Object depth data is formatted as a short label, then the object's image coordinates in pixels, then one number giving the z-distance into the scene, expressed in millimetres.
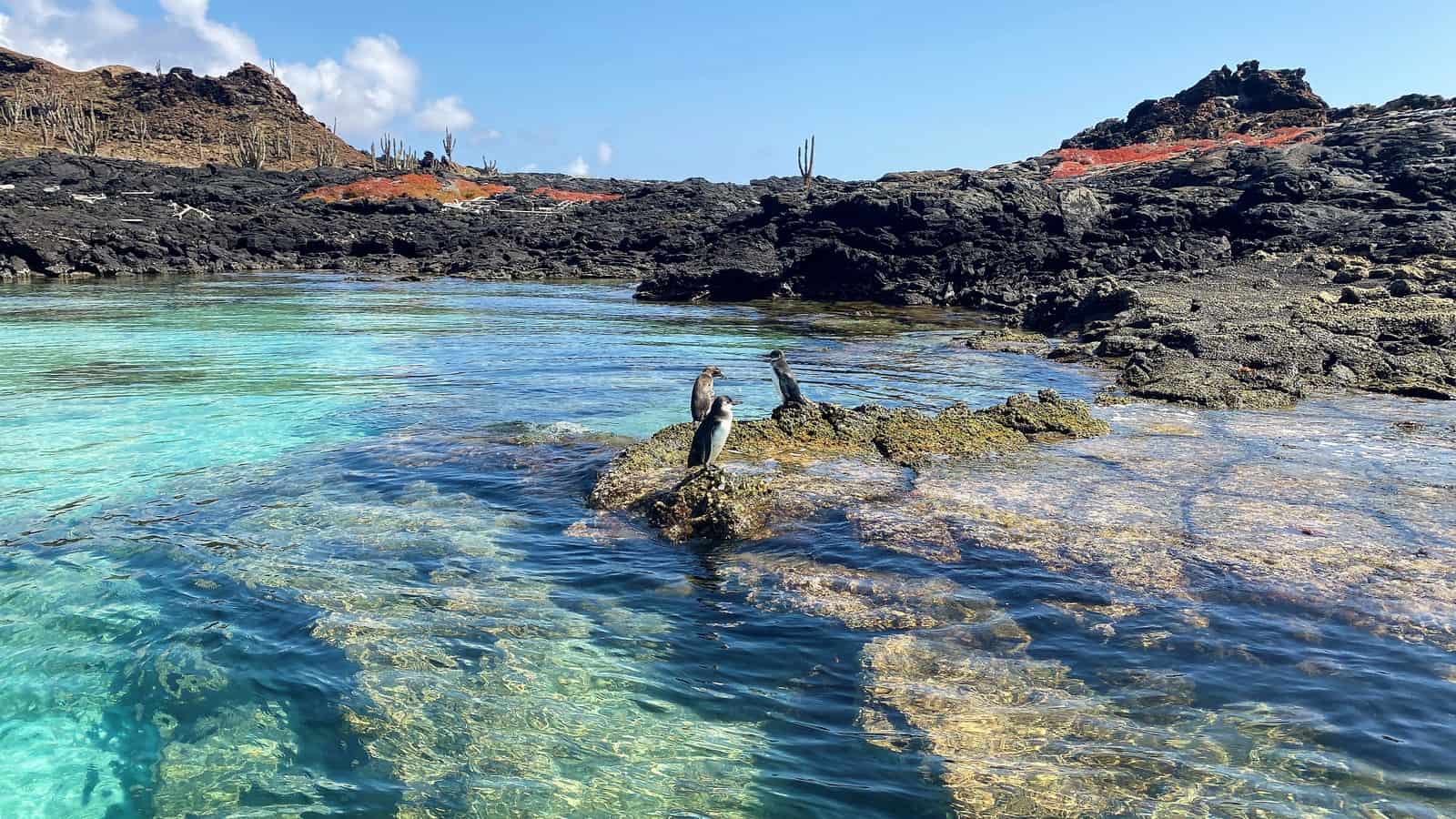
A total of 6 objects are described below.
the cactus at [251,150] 76938
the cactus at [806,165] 63809
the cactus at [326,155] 83875
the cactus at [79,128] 71938
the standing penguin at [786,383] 9881
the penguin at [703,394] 9250
